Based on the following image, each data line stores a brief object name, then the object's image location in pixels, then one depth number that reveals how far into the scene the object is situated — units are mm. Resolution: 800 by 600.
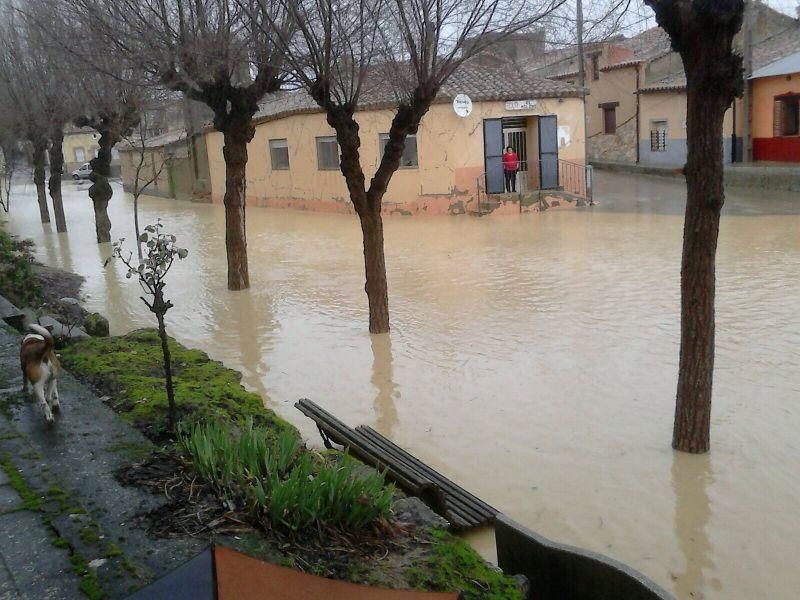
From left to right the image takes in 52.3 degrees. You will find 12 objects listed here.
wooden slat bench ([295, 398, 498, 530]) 5230
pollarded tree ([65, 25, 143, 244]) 14109
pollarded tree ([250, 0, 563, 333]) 10008
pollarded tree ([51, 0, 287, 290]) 11930
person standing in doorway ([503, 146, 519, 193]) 25109
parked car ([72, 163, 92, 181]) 53522
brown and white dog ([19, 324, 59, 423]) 5254
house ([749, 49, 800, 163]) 28281
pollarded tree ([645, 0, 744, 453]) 5852
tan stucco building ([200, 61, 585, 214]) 24750
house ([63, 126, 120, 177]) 61469
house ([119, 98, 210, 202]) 36156
